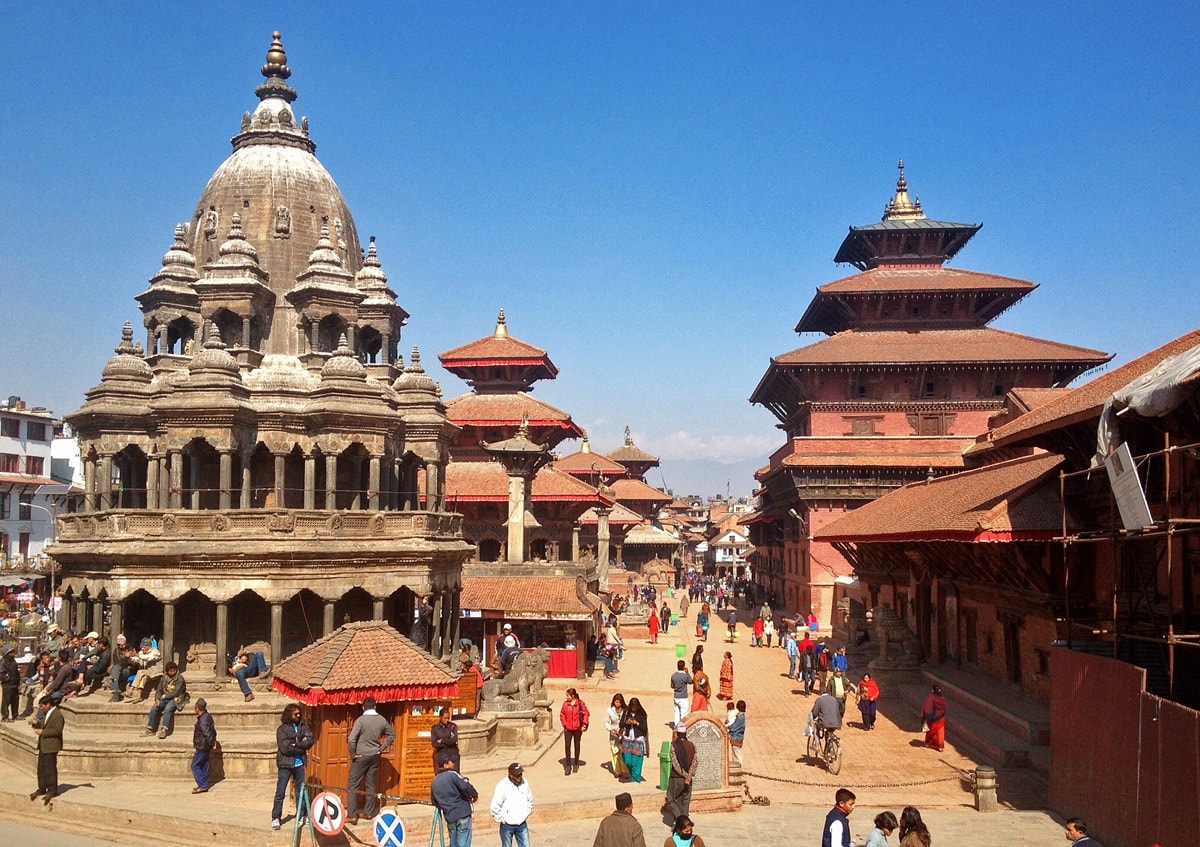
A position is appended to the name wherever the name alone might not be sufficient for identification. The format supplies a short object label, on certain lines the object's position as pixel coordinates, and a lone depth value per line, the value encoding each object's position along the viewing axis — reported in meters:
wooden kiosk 15.38
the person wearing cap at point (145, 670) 20.91
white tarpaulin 13.54
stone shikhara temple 23.70
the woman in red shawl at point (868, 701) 23.41
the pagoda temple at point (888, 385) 45.47
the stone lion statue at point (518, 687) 21.64
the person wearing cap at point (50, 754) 16.22
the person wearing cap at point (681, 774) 14.38
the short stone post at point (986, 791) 15.97
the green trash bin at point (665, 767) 16.75
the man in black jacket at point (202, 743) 17.30
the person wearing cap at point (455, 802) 12.12
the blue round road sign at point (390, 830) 11.38
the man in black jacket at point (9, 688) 21.48
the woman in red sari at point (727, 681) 26.30
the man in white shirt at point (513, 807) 12.16
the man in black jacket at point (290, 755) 14.80
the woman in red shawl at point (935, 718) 20.66
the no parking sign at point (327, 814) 12.53
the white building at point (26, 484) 59.41
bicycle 18.78
